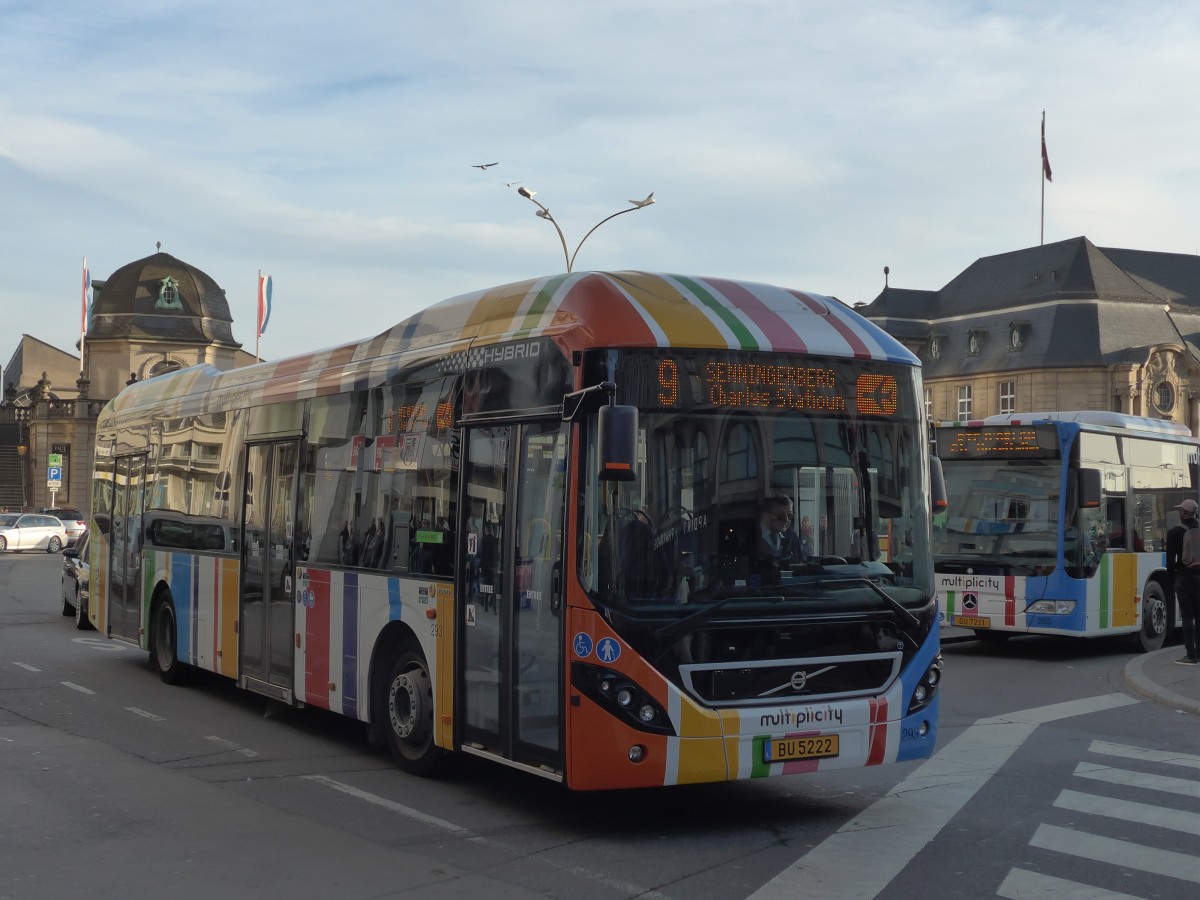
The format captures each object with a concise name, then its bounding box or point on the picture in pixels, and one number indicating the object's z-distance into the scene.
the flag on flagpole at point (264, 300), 63.56
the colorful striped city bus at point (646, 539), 7.52
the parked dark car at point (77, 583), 21.81
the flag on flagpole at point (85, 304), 87.06
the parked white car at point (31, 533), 55.97
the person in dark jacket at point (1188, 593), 15.84
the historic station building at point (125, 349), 95.88
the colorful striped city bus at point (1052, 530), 16.75
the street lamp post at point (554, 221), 29.06
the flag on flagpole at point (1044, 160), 80.03
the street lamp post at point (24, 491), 100.88
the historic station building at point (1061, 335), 90.19
